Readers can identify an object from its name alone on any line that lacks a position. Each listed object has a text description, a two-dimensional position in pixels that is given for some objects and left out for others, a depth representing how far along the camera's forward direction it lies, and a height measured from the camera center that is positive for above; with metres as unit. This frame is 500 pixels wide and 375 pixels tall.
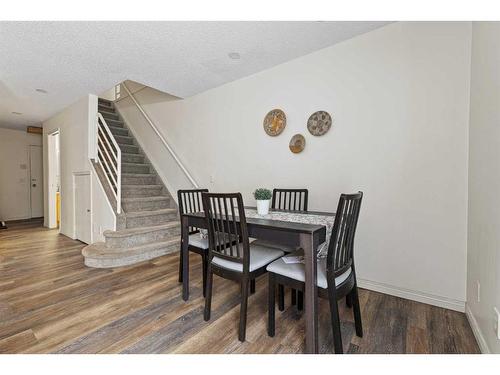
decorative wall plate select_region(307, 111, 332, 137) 2.52 +0.62
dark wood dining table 1.37 -0.36
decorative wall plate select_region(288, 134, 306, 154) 2.70 +0.43
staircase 3.00 -0.55
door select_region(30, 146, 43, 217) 6.26 -0.01
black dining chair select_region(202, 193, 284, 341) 1.58 -0.53
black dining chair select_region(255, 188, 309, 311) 2.06 -0.22
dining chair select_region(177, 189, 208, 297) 2.22 -0.57
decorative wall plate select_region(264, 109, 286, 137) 2.86 +0.71
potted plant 2.05 -0.16
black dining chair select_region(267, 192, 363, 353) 1.36 -0.56
